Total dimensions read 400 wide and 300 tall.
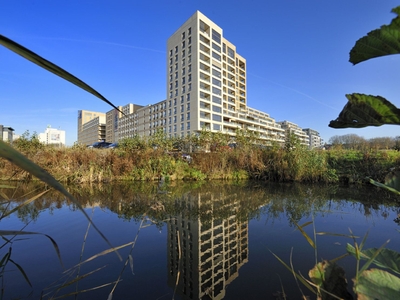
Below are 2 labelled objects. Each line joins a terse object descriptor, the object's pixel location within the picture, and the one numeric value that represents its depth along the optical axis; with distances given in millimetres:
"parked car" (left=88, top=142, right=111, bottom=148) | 29508
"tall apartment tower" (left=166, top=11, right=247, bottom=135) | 41656
